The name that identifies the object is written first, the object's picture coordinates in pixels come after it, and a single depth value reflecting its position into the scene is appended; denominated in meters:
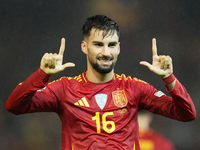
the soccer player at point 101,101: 10.62
